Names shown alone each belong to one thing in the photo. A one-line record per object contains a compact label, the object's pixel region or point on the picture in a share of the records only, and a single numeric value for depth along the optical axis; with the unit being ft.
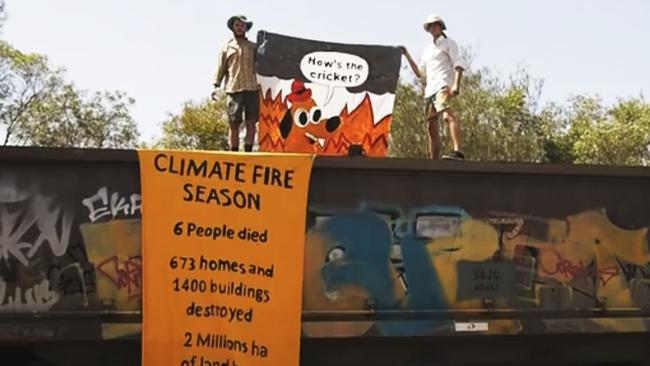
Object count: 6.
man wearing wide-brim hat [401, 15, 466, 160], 21.93
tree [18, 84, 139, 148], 103.19
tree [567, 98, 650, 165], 93.25
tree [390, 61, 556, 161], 85.40
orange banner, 15.90
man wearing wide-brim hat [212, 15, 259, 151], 22.57
